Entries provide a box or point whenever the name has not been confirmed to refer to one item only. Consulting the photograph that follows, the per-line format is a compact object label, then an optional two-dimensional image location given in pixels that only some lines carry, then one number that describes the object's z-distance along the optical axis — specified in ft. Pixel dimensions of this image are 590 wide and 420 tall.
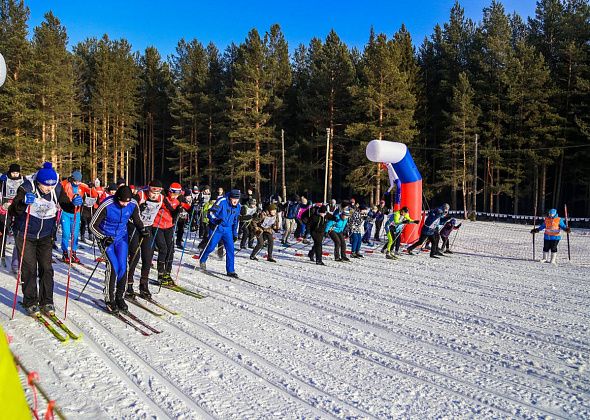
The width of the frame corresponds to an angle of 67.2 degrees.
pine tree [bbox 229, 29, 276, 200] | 111.04
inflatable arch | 50.80
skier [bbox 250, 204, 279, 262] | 37.39
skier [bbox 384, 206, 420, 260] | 41.88
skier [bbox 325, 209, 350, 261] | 38.60
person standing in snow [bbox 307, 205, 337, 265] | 36.86
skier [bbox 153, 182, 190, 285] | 25.46
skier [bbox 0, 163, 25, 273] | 28.49
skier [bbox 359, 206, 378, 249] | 53.09
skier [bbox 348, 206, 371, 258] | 41.73
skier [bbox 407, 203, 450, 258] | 42.91
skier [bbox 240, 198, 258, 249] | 34.86
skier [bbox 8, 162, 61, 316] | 18.04
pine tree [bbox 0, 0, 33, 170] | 85.97
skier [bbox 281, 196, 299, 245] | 48.65
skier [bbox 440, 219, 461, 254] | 46.26
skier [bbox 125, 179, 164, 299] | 21.56
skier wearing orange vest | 41.06
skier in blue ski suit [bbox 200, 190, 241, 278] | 29.45
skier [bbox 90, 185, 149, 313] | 19.02
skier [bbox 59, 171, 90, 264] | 31.65
